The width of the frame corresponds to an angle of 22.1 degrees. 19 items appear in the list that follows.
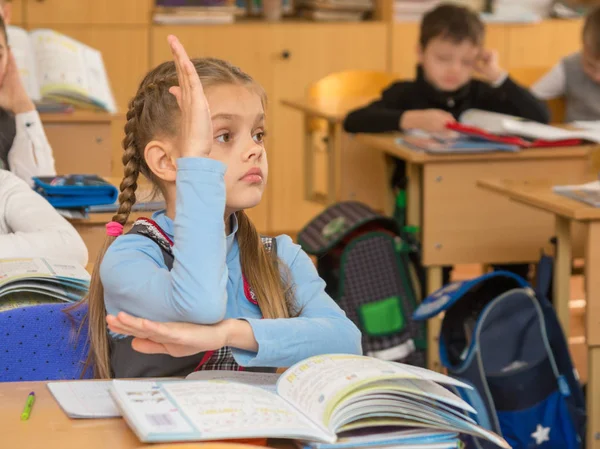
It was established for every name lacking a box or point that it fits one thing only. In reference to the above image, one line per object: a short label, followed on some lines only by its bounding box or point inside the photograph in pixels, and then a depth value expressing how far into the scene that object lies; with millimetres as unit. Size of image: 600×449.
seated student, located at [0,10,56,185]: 3902
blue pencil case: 3339
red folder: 4597
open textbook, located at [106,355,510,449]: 1347
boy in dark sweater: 5286
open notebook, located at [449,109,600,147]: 4653
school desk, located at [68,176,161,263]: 3300
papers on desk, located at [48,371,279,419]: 1526
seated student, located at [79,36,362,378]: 1670
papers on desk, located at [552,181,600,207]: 3527
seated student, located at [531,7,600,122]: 5396
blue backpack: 3508
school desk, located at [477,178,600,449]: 3446
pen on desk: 1514
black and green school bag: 4456
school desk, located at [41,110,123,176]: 4568
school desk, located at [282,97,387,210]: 5516
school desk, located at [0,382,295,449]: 1400
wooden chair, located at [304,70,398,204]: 6189
